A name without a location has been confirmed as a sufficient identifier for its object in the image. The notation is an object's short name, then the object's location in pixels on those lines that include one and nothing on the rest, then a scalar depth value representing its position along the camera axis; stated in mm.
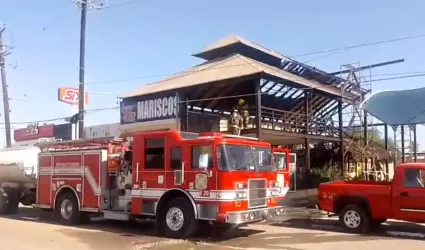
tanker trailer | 18891
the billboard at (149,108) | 25641
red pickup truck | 12477
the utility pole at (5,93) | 34031
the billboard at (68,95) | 36625
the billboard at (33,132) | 47091
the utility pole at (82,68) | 24875
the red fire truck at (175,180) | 11797
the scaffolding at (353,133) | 26156
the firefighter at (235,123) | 21391
